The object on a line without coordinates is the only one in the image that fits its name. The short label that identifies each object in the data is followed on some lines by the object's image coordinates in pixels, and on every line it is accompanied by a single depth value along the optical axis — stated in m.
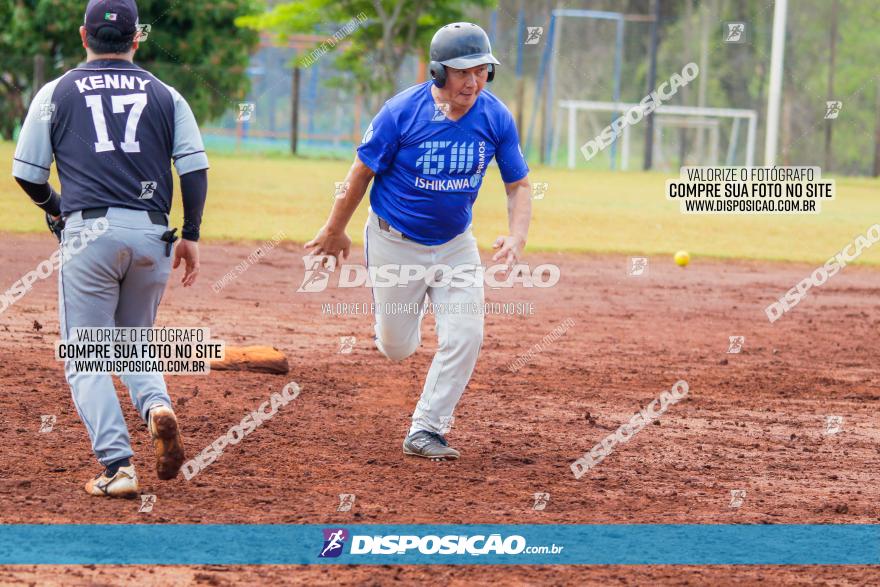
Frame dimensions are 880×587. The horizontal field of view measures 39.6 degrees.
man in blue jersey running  5.97
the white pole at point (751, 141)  37.50
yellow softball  15.97
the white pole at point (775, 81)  27.29
